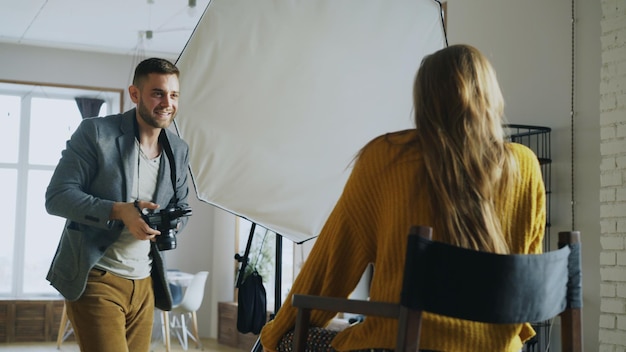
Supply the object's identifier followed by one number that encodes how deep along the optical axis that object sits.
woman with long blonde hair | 1.27
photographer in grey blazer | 2.15
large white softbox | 2.12
